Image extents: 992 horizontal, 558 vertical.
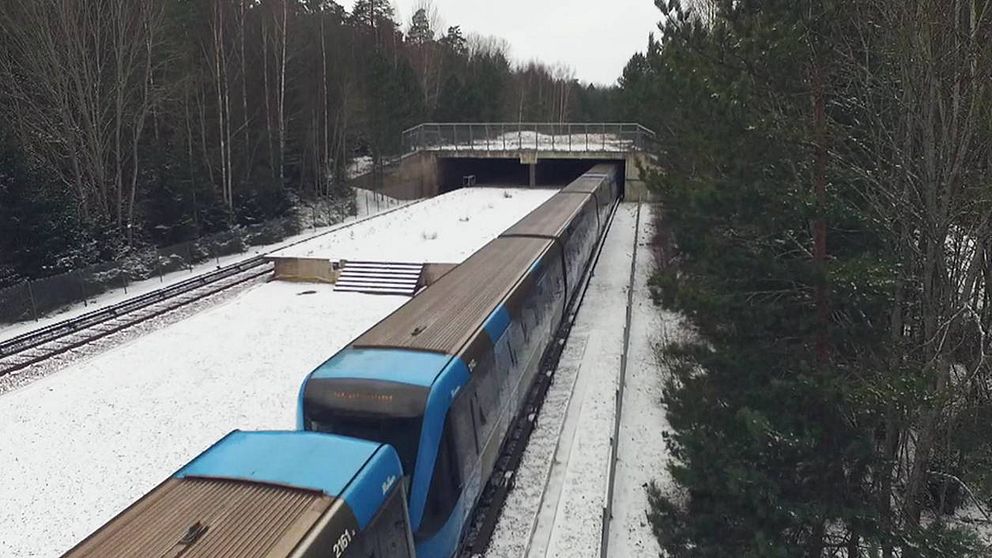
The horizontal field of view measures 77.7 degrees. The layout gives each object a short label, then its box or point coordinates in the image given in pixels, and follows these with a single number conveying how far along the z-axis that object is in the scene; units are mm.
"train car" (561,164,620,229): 28619
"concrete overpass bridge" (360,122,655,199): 43875
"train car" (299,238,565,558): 6770
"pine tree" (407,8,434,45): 81269
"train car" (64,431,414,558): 4312
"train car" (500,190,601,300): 17328
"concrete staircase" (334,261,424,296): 22125
